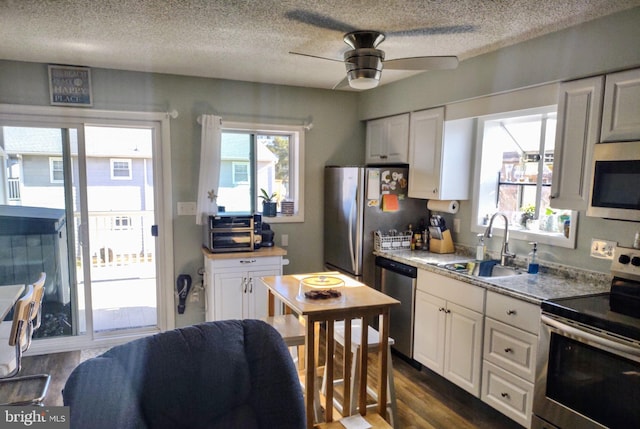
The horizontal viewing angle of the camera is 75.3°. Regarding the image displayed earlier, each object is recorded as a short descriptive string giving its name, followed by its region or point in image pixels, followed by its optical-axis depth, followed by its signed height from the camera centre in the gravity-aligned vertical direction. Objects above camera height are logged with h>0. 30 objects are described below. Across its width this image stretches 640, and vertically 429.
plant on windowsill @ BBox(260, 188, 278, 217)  4.06 -0.25
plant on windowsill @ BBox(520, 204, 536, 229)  3.07 -0.22
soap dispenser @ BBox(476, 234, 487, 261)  3.17 -0.50
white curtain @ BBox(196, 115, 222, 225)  3.66 +0.12
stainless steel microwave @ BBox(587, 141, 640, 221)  2.06 +0.03
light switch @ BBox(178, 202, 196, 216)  3.74 -0.28
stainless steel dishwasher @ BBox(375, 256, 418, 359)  3.26 -0.91
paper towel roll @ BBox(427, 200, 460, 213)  3.50 -0.19
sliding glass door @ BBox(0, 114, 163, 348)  3.40 -0.23
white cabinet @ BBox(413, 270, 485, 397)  2.68 -1.01
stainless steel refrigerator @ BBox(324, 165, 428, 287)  3.58 -0.26
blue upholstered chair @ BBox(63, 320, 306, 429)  1.21 -0.67
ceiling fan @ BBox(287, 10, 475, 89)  2.24 +0.72
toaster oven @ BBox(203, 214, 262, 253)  3.58 -0.47
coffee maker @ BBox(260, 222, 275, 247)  3.81 -0.52
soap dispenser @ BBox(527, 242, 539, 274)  2.79 -0.52
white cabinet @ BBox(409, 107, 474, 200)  3.37 +0.23
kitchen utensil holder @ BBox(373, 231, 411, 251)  3.60 -0.52
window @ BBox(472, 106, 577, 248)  2.88 +0.07
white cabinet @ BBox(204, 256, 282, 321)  3.54 -0.93
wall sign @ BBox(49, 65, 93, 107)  3.31 +0.72
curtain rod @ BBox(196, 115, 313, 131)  4.12 +0.54
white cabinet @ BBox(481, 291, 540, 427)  2.31 -1.00
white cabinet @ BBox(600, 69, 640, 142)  2.09 +0.41
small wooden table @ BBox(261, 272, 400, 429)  2.10 -0.71
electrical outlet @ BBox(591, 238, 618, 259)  2.43 -0.36
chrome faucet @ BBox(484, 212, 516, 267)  3.01 -0.46
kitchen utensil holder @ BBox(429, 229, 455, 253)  3.52 -0.52
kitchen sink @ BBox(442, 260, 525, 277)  3.07 -0.63
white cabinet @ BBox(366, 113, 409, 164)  3.78 +0.41
